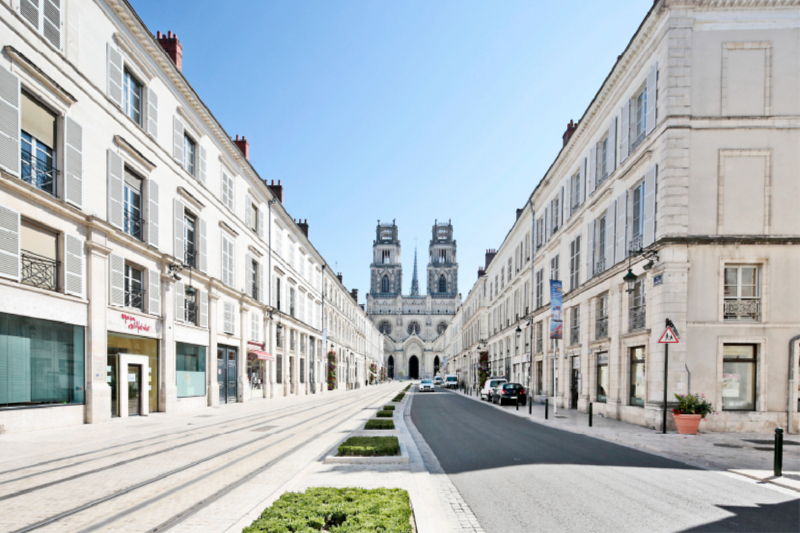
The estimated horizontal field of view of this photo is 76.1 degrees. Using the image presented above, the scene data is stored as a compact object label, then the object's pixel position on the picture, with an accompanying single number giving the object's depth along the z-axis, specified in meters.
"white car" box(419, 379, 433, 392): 55.28
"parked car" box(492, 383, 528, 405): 29.36
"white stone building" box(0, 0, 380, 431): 12.99
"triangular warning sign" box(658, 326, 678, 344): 14.57
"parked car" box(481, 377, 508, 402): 33.53
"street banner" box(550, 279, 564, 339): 22.77
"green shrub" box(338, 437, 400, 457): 9.34
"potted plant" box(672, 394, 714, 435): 14.52
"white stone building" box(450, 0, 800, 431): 15.59
